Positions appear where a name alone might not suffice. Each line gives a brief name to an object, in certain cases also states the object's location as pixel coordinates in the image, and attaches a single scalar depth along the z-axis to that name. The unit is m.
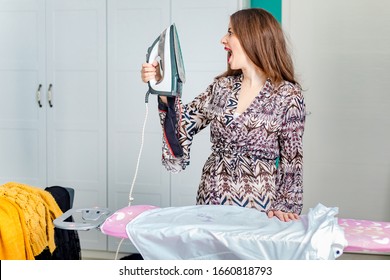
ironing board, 3.32
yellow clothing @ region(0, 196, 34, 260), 3.69
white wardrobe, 5.63
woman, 3.81
